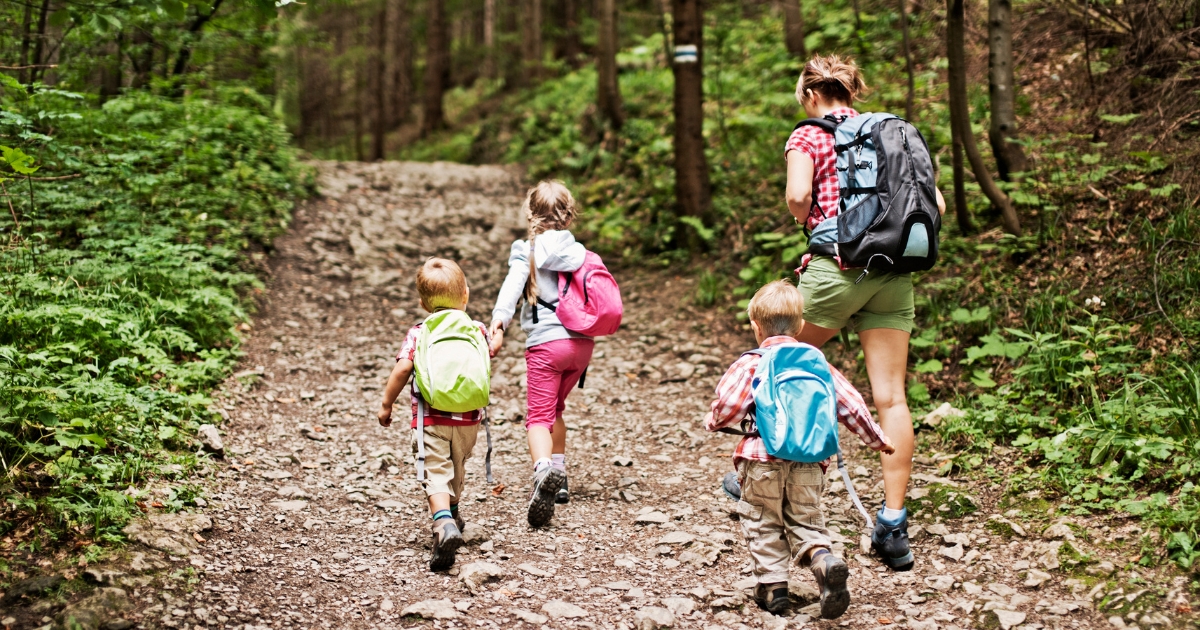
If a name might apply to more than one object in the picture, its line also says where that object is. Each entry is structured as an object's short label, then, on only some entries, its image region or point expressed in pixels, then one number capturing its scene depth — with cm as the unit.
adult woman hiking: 362
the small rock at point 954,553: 377
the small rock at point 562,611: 333
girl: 423
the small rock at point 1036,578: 344
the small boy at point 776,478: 317
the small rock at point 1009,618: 314
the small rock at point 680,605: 335
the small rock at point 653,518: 439
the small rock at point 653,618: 322
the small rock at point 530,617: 328
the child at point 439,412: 380
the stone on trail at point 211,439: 476
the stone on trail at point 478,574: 357
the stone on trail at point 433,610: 328
